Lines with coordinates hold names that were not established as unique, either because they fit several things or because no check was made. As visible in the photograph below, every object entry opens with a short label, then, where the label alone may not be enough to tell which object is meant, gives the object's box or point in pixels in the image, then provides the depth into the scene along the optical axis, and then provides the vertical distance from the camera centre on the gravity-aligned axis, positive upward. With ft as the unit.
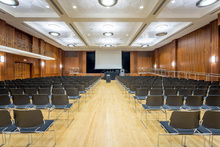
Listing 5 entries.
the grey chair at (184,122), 6.57 -2.83
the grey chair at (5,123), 6.73 -3.04
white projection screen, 74.69 +7.75
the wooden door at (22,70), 42.47 +0.84
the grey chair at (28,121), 6.84 -2.88
